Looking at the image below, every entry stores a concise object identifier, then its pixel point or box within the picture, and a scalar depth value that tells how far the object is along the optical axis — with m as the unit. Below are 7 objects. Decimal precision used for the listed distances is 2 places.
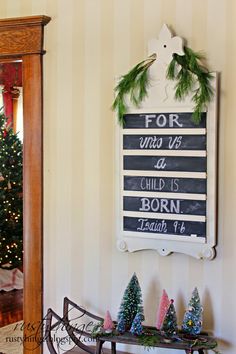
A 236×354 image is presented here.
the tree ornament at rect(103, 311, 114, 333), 2.06
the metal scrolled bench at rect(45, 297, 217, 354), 1.88
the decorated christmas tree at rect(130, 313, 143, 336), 1.99
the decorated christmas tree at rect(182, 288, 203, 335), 1.96
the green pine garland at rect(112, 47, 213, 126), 2.01
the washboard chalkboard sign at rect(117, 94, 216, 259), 2.04
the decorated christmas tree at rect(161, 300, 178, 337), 1.97
